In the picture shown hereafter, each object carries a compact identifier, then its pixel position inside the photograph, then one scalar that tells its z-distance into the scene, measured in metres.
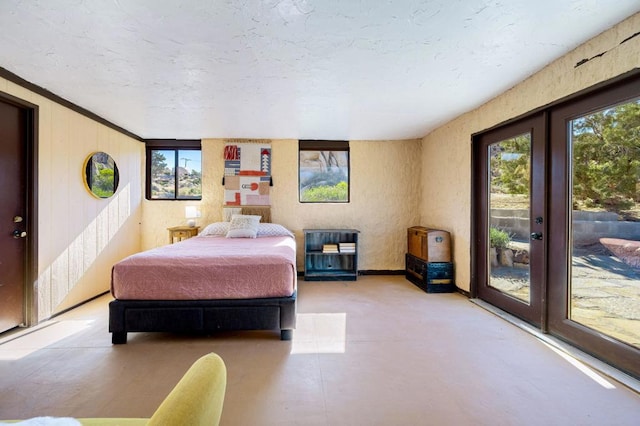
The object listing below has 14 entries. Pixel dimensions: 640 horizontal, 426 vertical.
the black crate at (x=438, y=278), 4.04
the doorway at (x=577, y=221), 2.01
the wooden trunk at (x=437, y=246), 4.10
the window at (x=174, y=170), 5.03
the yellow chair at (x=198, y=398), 0.62
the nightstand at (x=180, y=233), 4.64
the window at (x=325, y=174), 5.16
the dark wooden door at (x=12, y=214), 2.66
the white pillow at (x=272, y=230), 4.46
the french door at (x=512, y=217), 2.72
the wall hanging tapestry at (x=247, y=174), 5.03
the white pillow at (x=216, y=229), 4.46
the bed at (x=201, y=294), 2.51
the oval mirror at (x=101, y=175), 3.68
